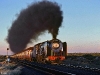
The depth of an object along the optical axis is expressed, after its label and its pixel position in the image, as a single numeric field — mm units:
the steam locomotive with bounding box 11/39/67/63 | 36688
